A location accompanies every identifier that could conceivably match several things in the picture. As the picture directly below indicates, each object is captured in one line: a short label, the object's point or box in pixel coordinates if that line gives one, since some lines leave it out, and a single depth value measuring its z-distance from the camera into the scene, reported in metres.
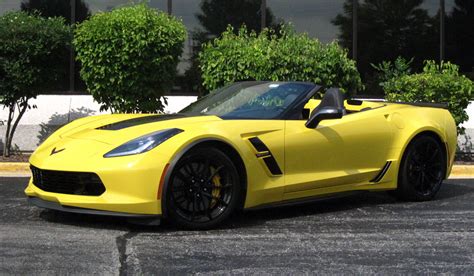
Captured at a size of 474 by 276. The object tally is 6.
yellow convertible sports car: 4.81
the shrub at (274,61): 9.62
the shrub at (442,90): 10.48
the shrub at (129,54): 9.44
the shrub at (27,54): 9.48
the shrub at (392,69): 12.07
